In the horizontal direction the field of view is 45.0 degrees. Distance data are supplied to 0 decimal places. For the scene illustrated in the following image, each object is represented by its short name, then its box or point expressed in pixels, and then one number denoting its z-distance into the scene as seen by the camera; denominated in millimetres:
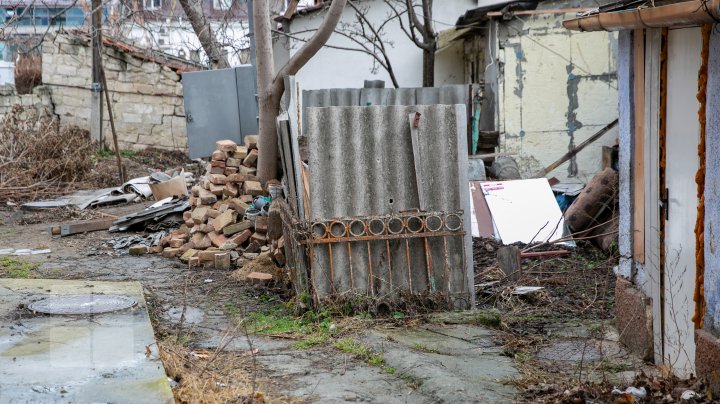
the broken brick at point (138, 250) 11102
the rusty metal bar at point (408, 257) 7375
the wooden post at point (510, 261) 8844
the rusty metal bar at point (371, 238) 7309
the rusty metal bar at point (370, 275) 7402
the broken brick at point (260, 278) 9073
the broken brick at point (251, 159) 12008
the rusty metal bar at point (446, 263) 7461
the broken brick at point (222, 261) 10141
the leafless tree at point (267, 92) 11445
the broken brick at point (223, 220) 10938
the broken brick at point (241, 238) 10633
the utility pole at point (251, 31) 13226
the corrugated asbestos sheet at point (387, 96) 13406
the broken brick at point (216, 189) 11680
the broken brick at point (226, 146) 12023
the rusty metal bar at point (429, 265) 7438
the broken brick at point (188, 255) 10578
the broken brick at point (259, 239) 10438
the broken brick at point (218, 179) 11711
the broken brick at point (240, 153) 12070
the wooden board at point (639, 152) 6258
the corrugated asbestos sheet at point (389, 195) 7348
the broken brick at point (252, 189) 11414
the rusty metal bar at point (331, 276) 7344
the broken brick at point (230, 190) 11570
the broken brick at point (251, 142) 12211
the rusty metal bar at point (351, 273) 7344
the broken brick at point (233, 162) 12016
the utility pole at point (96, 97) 19805
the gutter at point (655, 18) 4668
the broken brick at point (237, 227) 10820
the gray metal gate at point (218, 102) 14352
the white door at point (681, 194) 5527
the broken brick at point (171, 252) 10930
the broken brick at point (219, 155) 11913
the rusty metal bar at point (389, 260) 7395
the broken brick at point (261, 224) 10453
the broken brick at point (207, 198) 11617
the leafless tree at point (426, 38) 15570
